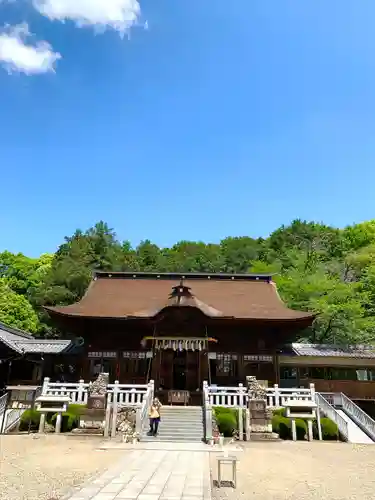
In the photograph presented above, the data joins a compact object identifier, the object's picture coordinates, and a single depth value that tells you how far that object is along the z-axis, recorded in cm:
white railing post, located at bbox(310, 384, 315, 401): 1767
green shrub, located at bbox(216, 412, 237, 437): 1647
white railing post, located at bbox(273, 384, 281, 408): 1795
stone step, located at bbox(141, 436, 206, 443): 1522
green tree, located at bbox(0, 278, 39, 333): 4284
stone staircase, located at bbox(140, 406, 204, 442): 1560
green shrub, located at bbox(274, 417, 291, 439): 1698
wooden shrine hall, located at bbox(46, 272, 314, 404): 2153
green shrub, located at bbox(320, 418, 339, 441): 1722
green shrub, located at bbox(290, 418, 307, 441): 1714
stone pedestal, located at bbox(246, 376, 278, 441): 1614
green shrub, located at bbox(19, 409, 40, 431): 1745
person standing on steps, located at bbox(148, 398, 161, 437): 1548
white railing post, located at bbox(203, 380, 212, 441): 1551
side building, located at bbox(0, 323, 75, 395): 2436
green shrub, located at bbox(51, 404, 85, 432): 1720
